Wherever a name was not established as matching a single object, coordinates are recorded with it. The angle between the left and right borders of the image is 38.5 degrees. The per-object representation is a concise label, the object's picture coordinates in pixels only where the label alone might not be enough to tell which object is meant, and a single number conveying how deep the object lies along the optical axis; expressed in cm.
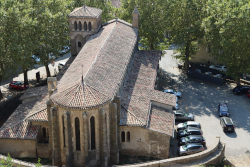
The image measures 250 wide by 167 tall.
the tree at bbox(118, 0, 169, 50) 7325
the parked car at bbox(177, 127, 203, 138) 5200
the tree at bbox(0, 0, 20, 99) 5816
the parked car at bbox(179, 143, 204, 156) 4831
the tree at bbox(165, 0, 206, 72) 7131
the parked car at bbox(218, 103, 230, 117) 5841
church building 4209
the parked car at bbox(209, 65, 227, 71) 7763
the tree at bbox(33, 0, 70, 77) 6556
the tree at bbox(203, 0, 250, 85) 6219
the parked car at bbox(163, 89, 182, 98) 6521
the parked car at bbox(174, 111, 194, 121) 5706
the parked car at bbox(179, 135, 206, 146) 5006
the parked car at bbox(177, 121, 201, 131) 5397
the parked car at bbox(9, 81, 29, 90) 6800
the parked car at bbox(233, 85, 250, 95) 6650
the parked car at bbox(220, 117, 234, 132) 5406
